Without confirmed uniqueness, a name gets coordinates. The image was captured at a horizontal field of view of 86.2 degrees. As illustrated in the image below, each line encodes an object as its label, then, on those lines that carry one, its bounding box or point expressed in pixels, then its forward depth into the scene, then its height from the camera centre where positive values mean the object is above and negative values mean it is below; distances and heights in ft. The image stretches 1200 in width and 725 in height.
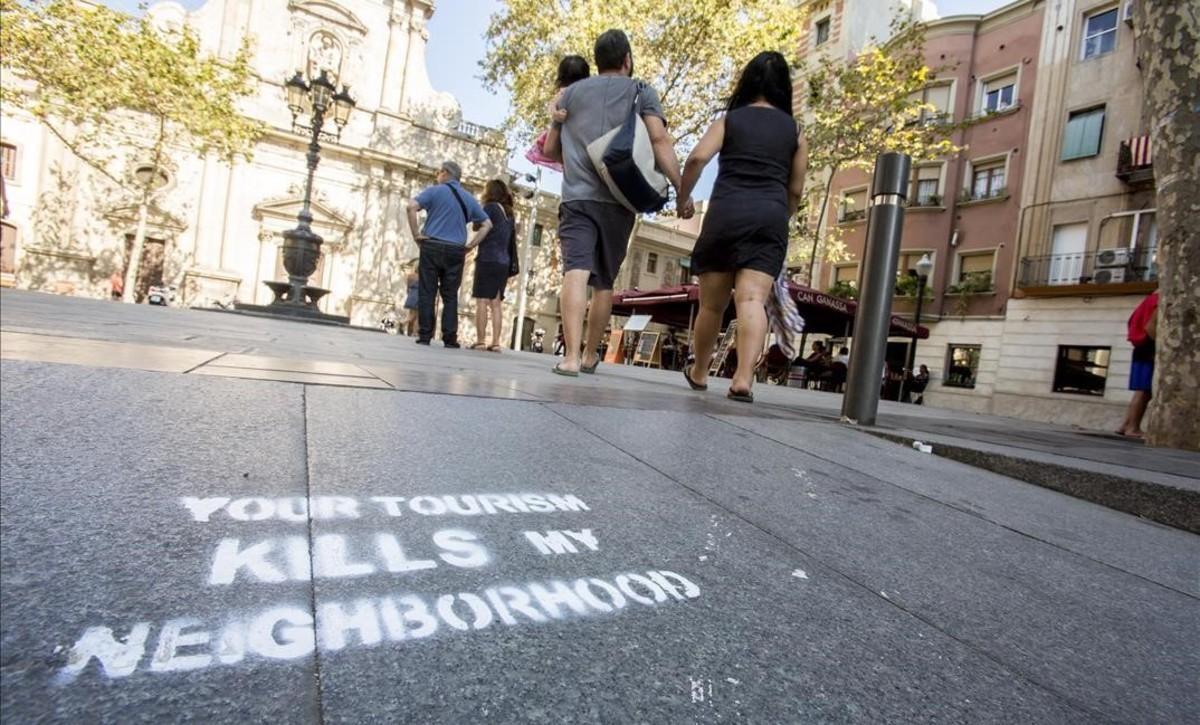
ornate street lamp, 38.06 +5.83
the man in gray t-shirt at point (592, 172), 11.55 +3.33
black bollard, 9.15 +1.45
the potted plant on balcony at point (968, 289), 61.77 +10.77
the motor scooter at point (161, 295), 70.74 +0.35
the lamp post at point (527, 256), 77.93 +12.29
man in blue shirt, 18.75 +2.94
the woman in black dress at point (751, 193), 10.28 +2.92
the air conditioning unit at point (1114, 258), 50.72 +12.79
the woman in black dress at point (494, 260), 19.86 +2.48
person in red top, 19.17 +2.21
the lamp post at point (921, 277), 50.49 +9.43
